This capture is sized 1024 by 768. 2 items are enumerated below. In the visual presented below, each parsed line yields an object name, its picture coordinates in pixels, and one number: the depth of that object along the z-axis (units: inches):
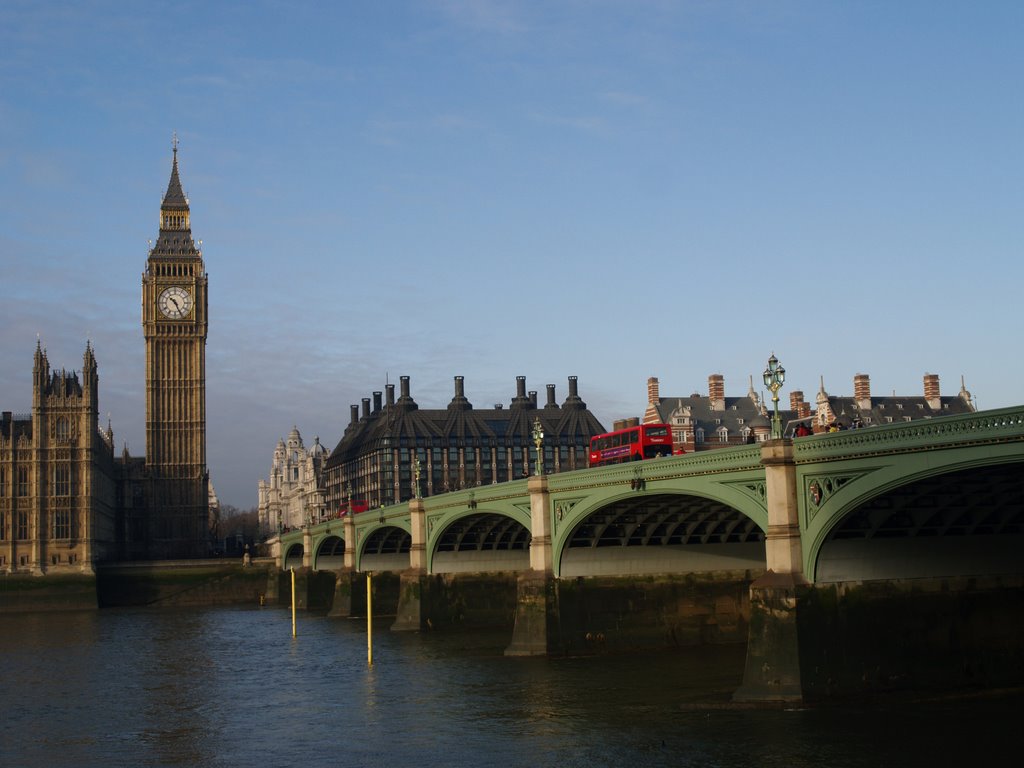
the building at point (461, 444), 6510.8
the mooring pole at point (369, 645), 2084.2
